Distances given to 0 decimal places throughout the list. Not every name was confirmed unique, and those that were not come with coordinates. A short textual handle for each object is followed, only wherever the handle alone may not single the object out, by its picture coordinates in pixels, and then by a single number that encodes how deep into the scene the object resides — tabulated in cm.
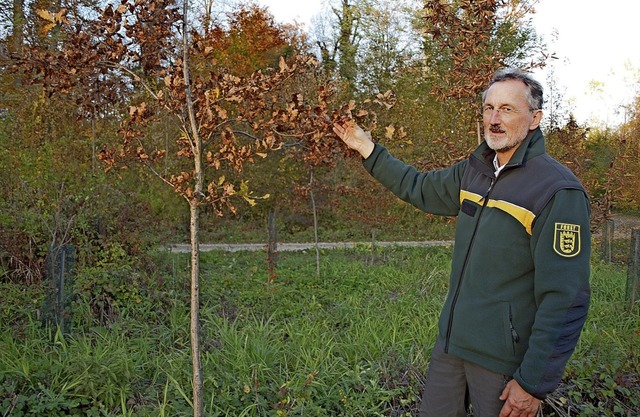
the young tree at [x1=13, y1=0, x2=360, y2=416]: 250
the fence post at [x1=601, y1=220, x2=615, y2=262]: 1070
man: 214
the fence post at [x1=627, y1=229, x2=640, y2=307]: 599
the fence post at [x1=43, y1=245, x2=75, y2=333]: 449
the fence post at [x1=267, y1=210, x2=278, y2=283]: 715
